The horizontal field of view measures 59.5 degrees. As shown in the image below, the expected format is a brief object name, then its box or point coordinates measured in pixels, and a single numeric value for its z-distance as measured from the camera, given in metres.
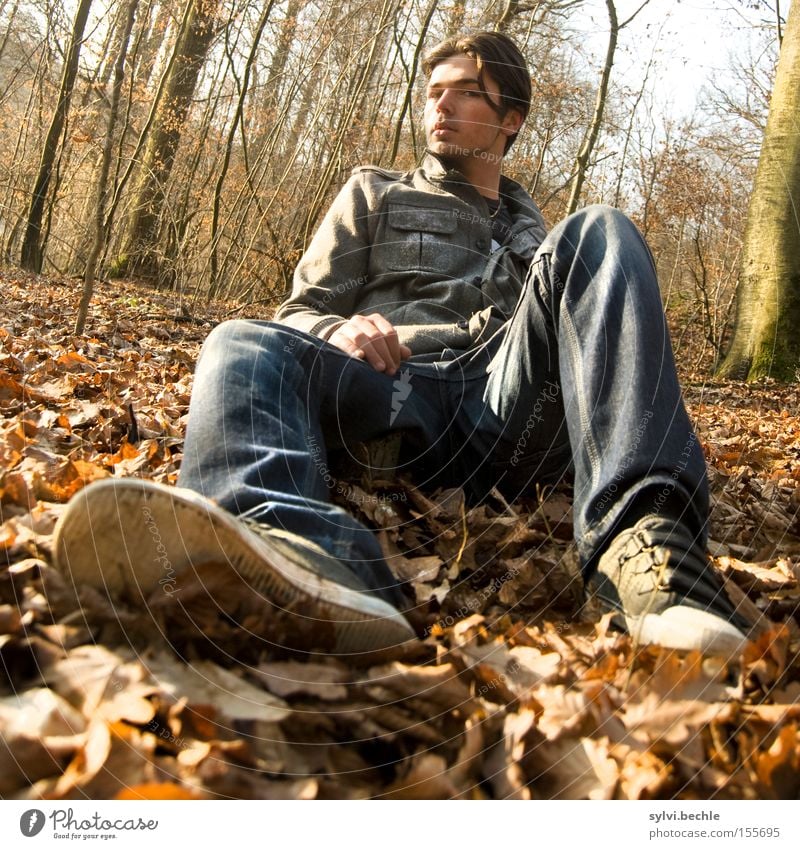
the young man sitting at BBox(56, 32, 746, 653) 0.96
